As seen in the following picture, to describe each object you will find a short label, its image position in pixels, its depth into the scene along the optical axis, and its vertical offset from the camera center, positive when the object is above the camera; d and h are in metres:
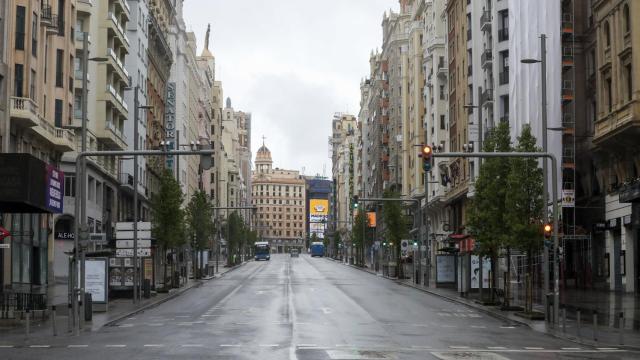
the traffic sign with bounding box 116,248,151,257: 47.09 -0.75
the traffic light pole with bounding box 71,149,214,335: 32.38 +1.43
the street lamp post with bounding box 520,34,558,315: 34.88 +3.32
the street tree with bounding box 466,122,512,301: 42.16 +1.40
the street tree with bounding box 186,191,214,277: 81.88 +1.28
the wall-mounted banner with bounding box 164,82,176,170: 112.69 +13.44
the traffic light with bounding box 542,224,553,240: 34.69 +0.19
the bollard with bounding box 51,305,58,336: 28.39 -2.34
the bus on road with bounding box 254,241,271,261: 171.88 -2.30
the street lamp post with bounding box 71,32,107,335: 30.91 +0.35
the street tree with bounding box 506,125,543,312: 39.22 +1.22
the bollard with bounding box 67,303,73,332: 29.98 -2.62
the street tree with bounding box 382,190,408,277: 86.38 +1.10
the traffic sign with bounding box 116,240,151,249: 46.75 -0.34
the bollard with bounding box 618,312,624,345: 26.00 -2.45
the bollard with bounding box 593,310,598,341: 26.62 -2.51
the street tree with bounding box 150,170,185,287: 60.09 +1.26
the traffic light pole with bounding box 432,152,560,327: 33.25 +1.32
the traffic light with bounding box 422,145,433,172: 32.19 +2.51
